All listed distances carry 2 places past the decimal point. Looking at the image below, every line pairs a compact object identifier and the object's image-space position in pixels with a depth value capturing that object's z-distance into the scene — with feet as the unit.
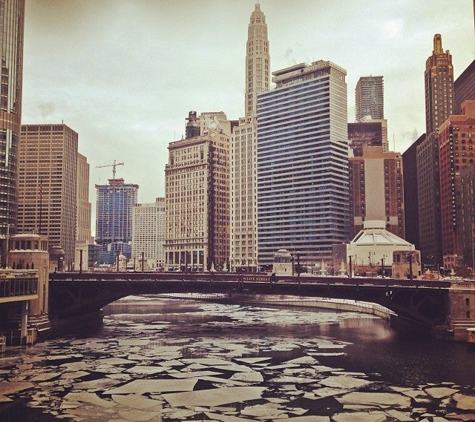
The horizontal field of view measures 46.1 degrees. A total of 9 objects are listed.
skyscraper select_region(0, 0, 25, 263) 610.24
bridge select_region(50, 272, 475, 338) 272.92
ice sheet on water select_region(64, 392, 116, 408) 147.23
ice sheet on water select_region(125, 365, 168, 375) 188.75
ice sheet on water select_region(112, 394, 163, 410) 145.34
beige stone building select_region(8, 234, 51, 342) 282.97
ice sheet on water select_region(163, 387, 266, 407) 149.69
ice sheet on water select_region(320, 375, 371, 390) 169.07
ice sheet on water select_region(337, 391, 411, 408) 149.07
